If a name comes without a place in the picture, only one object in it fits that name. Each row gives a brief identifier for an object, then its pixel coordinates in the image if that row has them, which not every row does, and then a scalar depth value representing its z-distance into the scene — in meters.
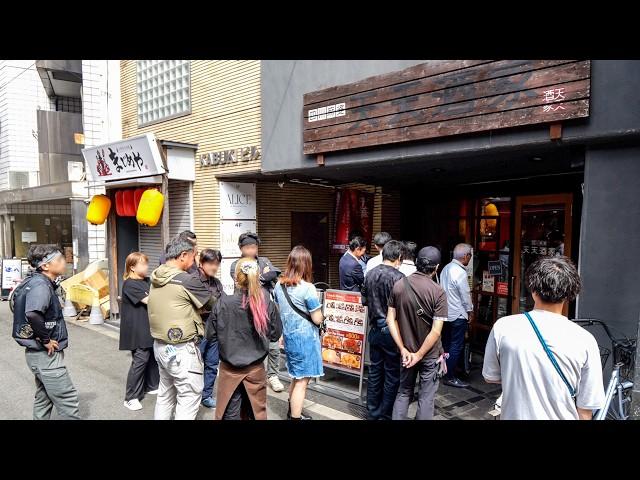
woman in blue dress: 4.31
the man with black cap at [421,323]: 3.91
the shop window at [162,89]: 8.88
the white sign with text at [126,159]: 7.90
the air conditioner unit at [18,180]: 15.75
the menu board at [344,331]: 5.38
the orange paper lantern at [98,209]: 9.67
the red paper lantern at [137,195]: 8.86
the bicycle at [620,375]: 3.30
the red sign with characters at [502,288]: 7.61
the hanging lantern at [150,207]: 7.91
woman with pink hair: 3.55
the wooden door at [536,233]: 6.86
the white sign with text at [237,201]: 8.39
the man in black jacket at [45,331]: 3.86
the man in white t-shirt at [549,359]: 2.23
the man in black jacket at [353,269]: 6.13
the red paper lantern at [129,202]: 9.09
